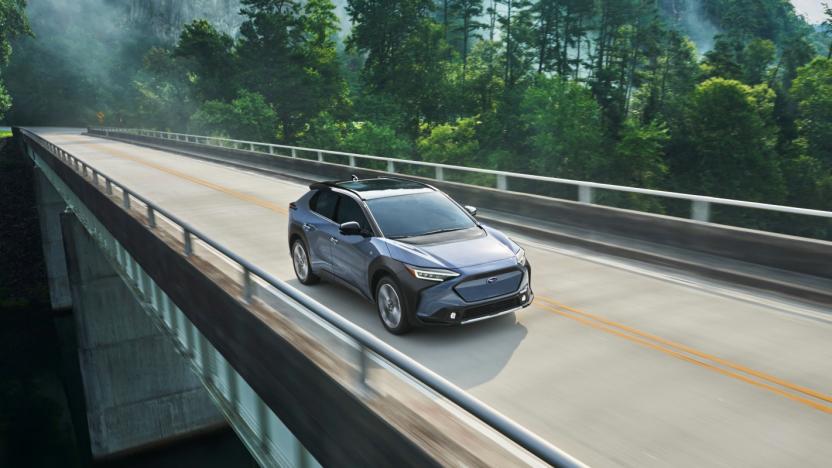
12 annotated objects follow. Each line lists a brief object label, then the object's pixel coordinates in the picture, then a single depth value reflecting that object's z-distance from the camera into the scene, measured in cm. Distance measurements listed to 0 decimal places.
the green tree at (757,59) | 7475
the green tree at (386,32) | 8169
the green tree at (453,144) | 6153
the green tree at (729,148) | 5412
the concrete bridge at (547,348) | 546
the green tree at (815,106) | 5747
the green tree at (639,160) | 5578
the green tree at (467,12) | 8724
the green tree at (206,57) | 8862
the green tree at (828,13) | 7717
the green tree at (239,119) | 7238
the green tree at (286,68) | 8156
